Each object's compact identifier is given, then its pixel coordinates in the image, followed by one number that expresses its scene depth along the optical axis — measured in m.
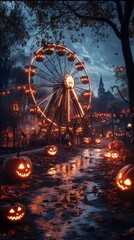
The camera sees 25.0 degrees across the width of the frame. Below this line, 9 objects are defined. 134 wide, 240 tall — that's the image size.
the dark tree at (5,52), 32.38
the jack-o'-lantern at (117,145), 21.76
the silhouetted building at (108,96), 112.75
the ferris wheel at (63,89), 28.80
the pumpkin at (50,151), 19.69
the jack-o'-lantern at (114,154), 18.47
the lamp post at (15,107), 18.48
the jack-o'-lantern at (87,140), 35.88
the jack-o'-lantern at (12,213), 6.63
